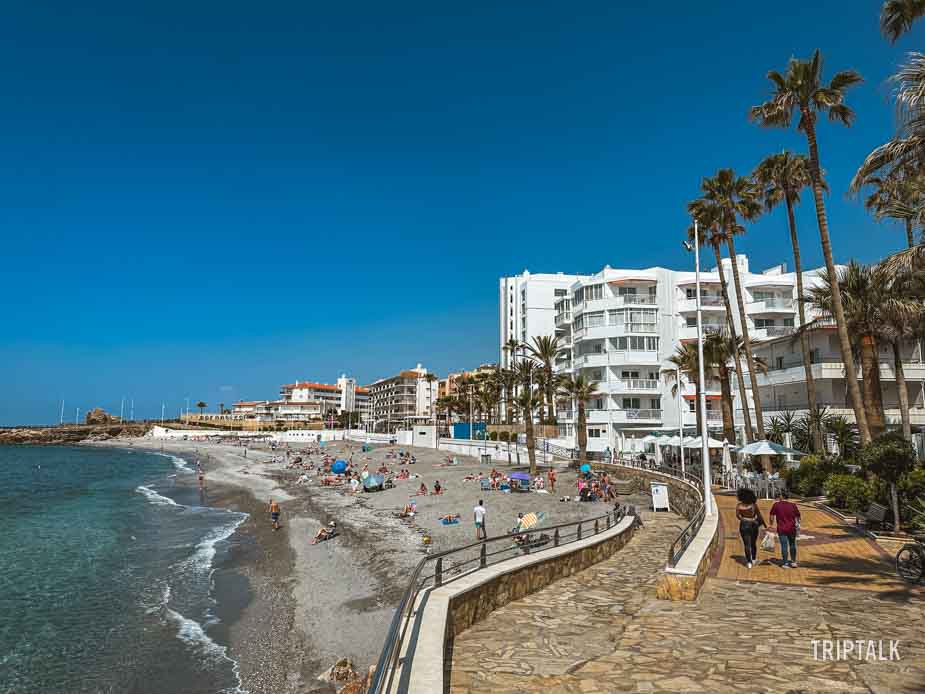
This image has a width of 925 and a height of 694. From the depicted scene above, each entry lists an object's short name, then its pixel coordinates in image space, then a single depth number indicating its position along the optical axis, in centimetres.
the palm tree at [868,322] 2572
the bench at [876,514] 1492
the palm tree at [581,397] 4166
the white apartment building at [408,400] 16046
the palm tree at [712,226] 3519
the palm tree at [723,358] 3575
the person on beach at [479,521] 2223
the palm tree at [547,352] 4594
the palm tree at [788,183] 3097
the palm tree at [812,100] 2433
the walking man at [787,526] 1181
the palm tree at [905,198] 1320
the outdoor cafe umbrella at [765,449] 2361
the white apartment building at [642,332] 5212
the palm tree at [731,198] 3419
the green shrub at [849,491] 1681
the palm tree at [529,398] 4175
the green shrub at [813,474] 2319
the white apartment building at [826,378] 3638
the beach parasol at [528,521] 2220
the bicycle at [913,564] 1035
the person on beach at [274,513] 3200
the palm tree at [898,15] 1288
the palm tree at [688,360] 3747
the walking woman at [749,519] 1166
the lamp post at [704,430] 1705
